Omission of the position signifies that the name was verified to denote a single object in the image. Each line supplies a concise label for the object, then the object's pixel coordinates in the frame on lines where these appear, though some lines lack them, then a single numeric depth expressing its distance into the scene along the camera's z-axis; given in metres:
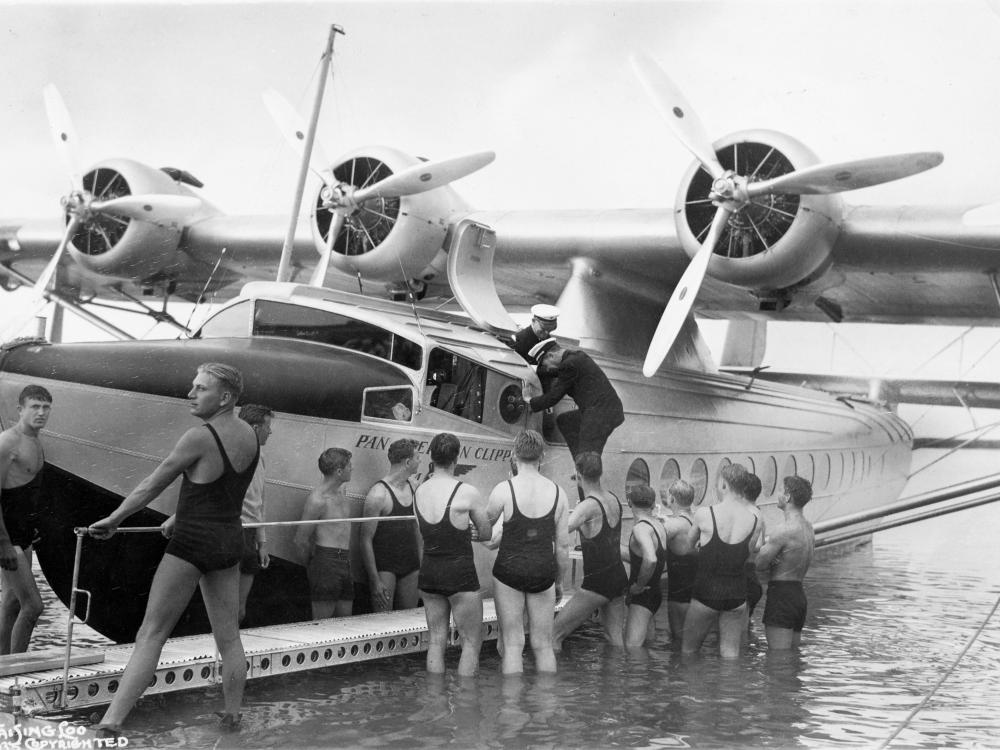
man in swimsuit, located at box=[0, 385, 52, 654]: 5.54
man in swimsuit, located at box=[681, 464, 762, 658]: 6.95
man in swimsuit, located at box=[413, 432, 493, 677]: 5.83
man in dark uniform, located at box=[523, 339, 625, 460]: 7.70
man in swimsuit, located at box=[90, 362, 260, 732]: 4.29
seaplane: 6.12
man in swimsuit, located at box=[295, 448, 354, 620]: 6.53
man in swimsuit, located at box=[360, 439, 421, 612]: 6.74
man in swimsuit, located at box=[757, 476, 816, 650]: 7.09
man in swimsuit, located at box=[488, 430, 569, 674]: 5.98
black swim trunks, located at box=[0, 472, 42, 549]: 5.62
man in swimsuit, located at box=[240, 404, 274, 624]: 5.95
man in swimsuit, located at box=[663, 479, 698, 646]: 7.34
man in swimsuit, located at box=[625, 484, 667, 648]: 7.09
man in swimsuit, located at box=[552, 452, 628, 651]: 6.64
